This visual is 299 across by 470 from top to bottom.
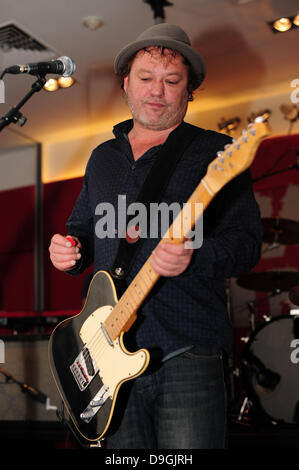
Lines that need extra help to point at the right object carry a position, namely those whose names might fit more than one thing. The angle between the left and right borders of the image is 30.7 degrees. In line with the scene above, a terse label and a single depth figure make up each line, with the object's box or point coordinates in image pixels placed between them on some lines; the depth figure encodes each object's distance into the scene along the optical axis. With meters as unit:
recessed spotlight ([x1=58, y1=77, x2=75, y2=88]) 4.55
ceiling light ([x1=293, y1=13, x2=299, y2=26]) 4.07
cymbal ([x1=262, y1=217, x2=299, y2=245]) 4.18
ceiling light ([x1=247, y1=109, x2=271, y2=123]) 5.30
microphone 1.96
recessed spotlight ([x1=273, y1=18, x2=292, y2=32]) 4.14
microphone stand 1.97
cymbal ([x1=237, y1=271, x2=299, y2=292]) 4.14
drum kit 3.92
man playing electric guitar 1.41
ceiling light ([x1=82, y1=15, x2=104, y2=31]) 4.18
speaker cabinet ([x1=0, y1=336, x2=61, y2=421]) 4.12
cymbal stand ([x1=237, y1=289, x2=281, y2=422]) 4.10
